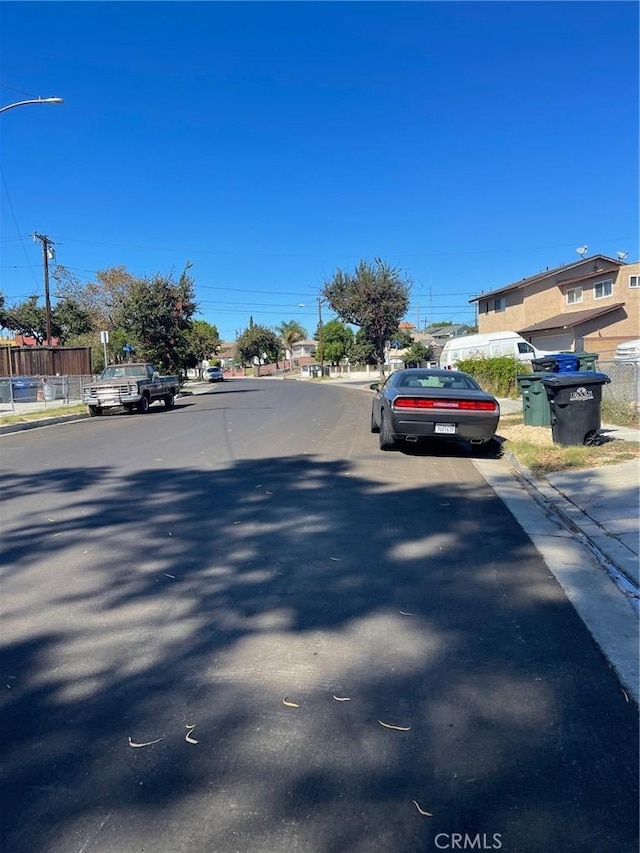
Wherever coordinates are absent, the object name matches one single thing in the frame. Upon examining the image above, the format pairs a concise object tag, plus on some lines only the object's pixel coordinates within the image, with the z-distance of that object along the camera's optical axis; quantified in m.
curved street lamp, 14.83
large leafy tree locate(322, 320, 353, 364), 92.62
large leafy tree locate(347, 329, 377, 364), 59.19
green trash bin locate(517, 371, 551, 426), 13.16
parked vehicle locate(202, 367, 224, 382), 69.05
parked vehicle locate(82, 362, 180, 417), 21.67
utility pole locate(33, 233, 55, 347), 36.87
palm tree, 113.75
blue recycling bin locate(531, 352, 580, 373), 13.31
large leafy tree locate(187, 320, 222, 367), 41.41
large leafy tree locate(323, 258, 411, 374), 55.00
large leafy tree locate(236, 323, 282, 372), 103.50
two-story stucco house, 37.72
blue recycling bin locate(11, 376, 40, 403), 26.72
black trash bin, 9.95
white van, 32.88
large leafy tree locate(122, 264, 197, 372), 36.53
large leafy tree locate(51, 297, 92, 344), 56.31
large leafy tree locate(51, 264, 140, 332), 52.06
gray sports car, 9.97
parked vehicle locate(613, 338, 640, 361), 26.27
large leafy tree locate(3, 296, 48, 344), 66.75
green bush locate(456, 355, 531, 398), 21.58
